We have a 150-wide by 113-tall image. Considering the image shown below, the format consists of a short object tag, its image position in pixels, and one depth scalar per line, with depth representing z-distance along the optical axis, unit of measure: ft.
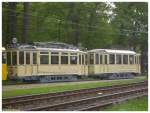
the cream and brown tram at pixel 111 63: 110.11
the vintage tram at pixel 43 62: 89.45
